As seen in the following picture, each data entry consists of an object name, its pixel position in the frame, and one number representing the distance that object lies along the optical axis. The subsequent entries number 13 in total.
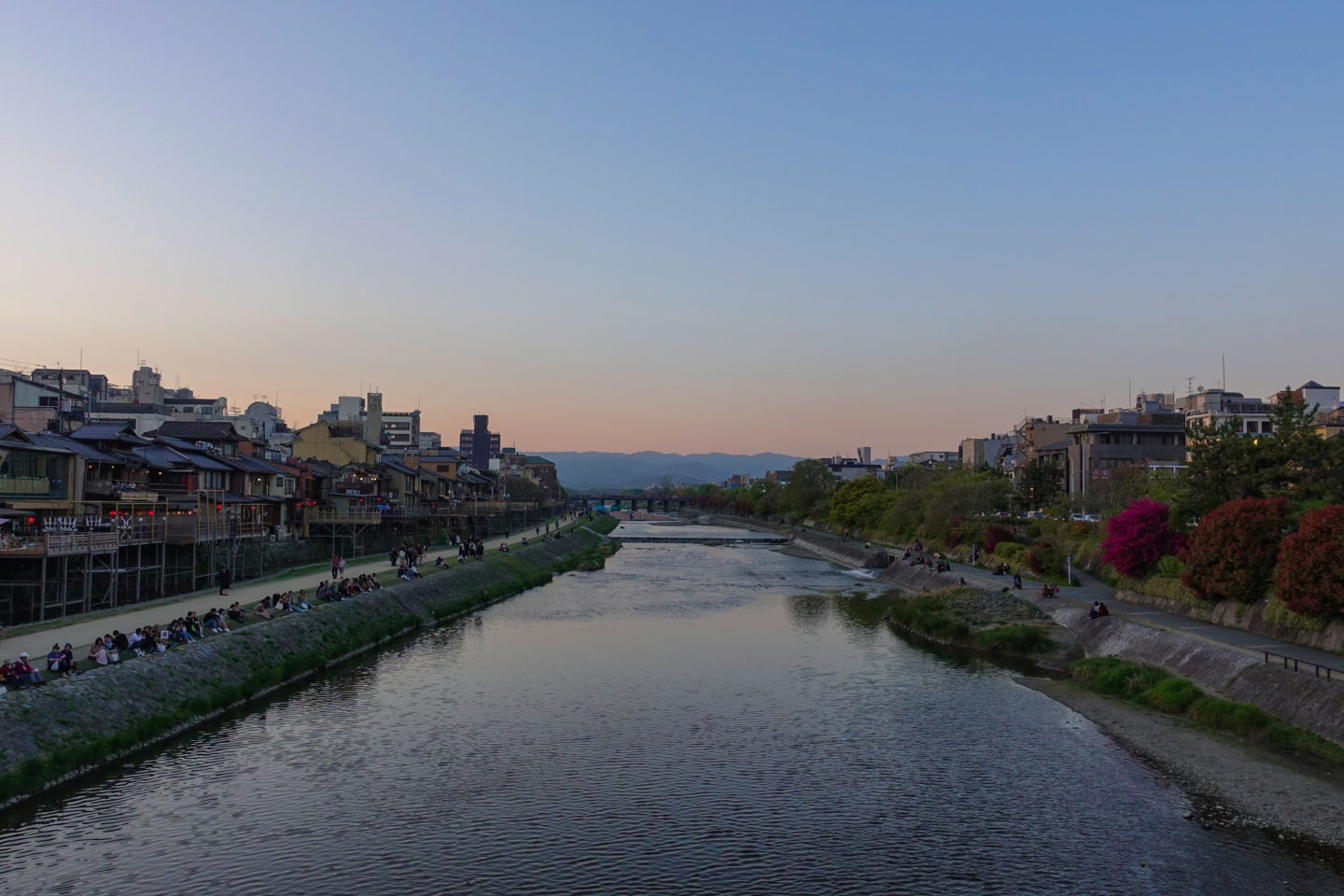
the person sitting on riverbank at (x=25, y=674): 25.05
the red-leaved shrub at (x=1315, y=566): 31.52
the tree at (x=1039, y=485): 95.94
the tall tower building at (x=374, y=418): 141.50
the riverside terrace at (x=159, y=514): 37.25
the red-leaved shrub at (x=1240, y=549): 37.91
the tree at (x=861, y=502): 123.69
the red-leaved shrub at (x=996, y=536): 74.94
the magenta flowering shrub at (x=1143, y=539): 48.31
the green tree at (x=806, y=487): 168.50
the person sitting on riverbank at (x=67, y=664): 26.76
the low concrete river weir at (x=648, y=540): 142.00
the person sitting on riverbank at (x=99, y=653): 28.25
